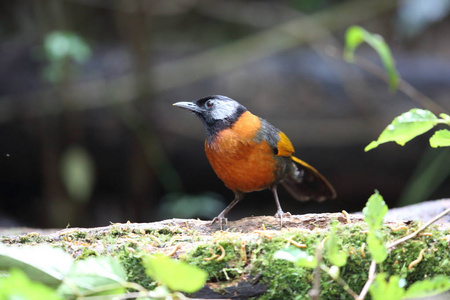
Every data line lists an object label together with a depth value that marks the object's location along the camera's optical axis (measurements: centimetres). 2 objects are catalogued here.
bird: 477
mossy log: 459
